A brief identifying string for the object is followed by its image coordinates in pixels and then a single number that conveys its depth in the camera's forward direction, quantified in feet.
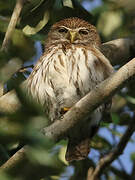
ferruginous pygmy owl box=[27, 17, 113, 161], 24.49
